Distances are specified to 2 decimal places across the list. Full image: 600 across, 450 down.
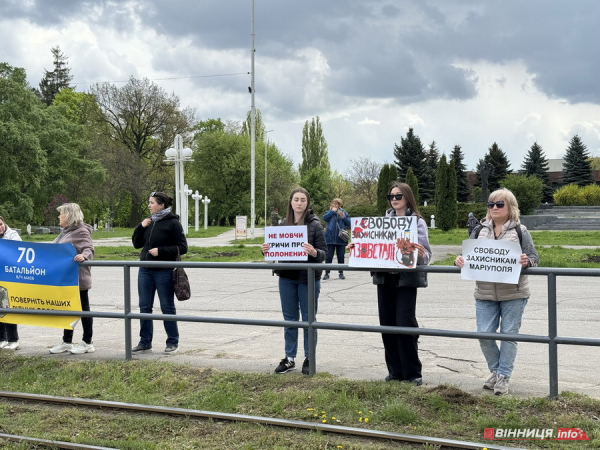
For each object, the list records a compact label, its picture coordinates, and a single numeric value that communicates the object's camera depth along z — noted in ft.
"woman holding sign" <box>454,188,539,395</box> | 20.54
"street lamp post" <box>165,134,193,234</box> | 110.22
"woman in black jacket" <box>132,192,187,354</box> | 27.45
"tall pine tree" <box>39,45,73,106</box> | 315.78
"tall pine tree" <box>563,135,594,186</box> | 279.69
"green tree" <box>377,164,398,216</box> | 164.45
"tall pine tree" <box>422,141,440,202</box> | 257.96
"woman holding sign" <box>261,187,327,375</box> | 23.65
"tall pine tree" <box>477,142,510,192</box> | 269.64
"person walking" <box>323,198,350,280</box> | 53.98
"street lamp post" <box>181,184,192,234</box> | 124.06
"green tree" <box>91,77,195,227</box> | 221.05
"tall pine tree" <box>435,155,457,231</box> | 155.94
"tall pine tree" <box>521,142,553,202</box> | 290.35
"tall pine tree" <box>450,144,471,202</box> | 270.67
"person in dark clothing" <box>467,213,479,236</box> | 100.61
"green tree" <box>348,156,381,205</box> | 280.31
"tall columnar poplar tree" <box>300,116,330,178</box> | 335.88
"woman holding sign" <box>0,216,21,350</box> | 29.37
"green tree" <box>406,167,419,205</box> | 167.94
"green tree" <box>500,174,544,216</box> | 196.49
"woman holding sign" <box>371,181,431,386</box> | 21.61
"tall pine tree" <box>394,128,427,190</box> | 257.55
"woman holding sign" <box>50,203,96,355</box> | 27.68
